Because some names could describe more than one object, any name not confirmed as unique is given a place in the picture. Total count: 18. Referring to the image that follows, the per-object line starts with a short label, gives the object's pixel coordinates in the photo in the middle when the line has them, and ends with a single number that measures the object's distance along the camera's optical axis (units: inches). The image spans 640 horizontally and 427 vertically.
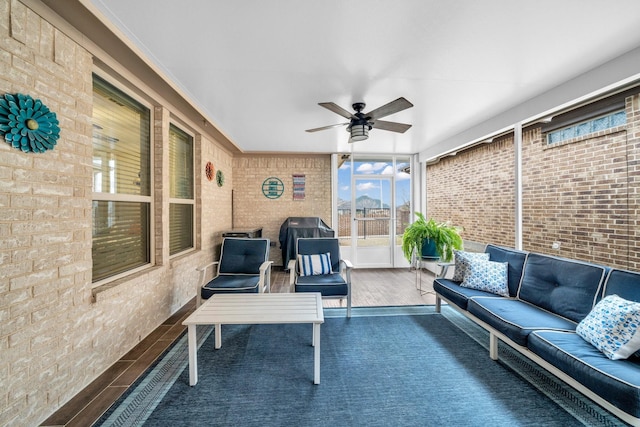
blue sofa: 56.3
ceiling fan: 107.3
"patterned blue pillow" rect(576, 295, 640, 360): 61.8
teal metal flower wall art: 56.2
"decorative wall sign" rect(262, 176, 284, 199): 232.1
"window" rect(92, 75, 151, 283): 87.6
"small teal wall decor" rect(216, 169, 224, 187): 192.9
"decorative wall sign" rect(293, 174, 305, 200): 233.3
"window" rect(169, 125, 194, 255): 138.7
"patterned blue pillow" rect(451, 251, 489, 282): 120.4
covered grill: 210.1
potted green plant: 155.6
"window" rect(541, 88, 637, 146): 94.3
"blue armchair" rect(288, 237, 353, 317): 120.7
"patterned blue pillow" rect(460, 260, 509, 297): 110.0
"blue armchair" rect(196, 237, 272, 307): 129.2
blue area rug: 66.4
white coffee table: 78.5
